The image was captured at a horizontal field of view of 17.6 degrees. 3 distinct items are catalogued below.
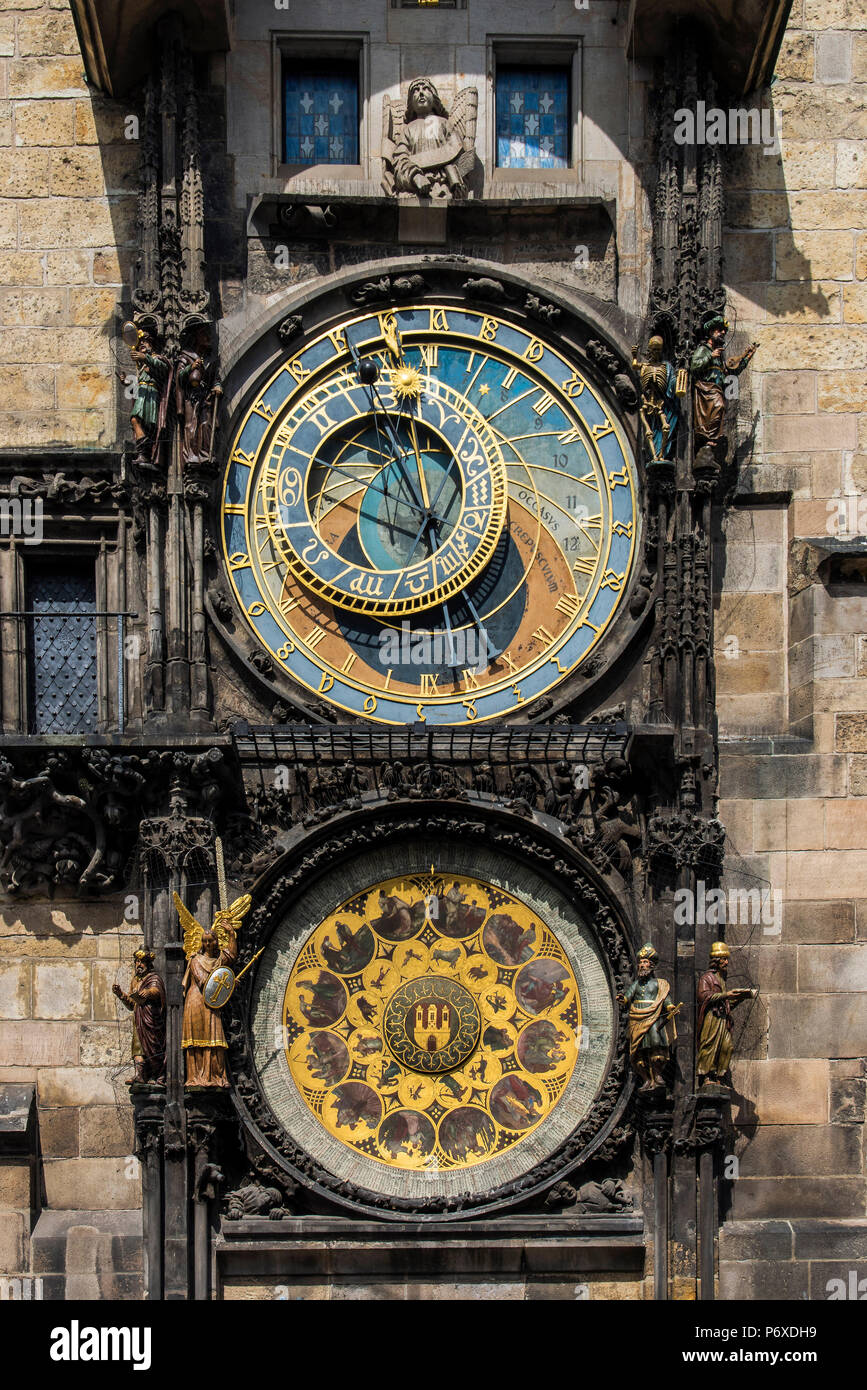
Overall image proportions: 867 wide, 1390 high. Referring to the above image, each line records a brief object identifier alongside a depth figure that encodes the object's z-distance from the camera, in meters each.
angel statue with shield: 15.52
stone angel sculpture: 16.92
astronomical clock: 15.92
